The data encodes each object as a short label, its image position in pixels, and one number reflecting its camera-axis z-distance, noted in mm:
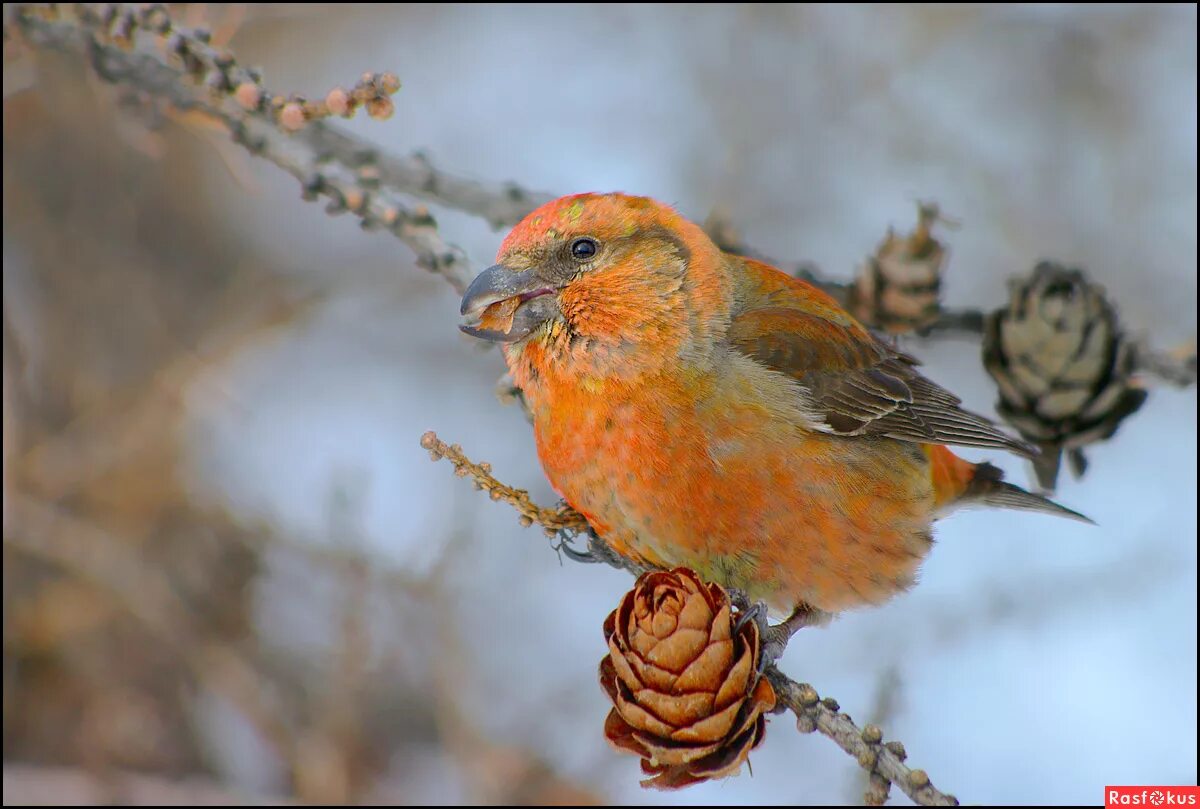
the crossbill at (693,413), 5109
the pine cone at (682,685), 3941
